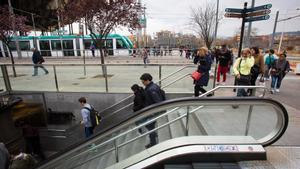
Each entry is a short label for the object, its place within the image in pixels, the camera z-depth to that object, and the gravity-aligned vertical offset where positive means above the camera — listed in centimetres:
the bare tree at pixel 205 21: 2038 +312
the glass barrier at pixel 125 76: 732 -115
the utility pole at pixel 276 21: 1739 +276
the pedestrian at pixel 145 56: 1455 -64
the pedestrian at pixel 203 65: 521 -47
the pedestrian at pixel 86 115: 568 -212
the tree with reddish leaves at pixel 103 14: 840 +162
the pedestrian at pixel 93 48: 1957 -8
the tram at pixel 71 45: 2056 +28
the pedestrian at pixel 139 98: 392 -109
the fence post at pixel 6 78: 757 -135
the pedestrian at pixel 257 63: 505 -38
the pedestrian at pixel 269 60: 748 -46
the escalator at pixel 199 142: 243 -137
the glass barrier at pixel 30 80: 752 -139
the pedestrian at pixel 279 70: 645 -72
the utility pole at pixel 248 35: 824 +65
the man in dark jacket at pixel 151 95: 343 -92
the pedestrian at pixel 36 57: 1023 -59
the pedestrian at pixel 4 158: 420 -267
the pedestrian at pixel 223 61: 743 -49
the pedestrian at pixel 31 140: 710 -371
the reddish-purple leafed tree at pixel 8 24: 1014 +131
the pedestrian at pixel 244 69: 449 -49
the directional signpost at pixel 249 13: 595 +125
